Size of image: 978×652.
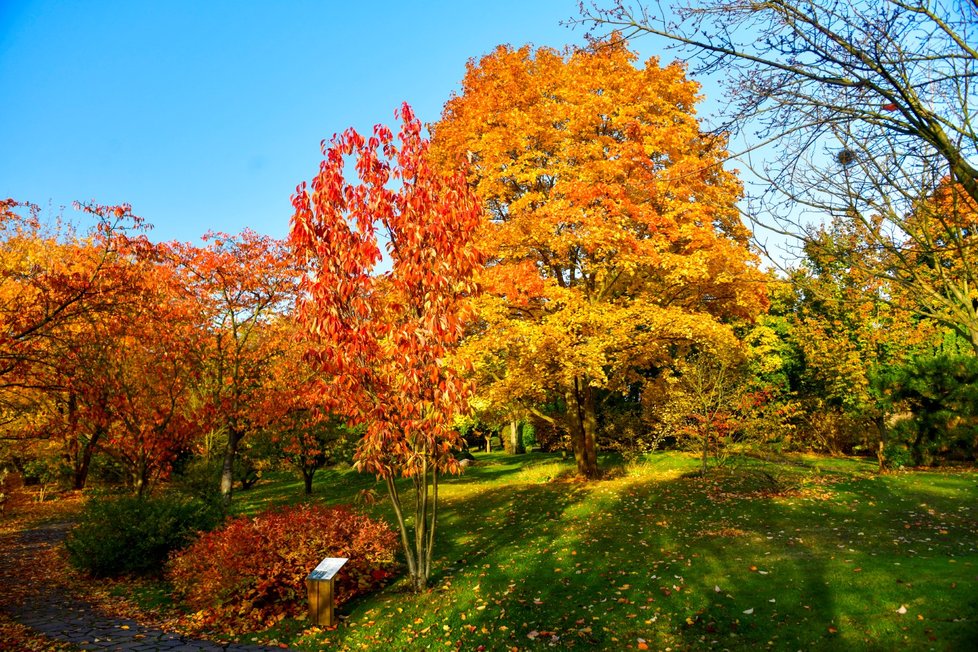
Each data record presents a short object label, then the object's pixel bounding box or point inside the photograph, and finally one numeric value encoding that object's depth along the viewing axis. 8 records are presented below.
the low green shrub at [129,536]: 11.23
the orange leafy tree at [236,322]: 16.62
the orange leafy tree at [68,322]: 8.84
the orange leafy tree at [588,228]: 14.94
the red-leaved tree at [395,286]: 7.79
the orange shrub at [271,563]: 8.66
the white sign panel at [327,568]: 8.05
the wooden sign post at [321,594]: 7.98
